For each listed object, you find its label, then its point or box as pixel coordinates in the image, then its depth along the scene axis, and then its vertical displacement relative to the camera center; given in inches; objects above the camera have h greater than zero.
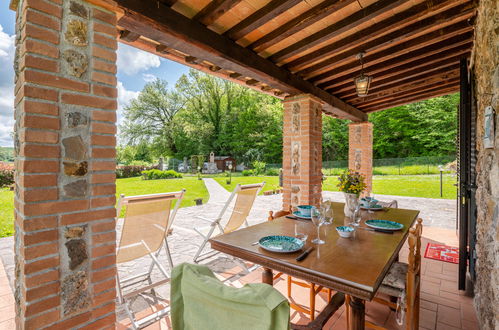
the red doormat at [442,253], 122.7 -48.4
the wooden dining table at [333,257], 45.0 -21.1
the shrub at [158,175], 567.0 -28.5
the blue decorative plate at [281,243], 56.3 -20.2
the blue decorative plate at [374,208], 99.7 -18.6
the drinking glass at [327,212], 66.0 -13.5
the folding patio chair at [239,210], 117.7 -24.1
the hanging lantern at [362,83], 111.7 +38.1
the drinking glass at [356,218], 78.4 -18.3
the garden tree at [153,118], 872.9 +171.0
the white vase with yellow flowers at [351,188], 80.7 -8.2
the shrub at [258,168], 671.8 -13.2
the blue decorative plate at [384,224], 73.3 -19.4
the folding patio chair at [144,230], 76.4 -24.0
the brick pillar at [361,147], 226.5 +15.7
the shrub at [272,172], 675.4 -24.3
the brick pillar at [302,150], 133.9 +7.6
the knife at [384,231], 71.5 -20.2
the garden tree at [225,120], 797.9 +155.1
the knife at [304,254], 52.6 -20.8
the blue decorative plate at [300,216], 88.0 -19.5
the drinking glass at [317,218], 62.7 -14.4
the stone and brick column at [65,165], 46.1 -0.5
